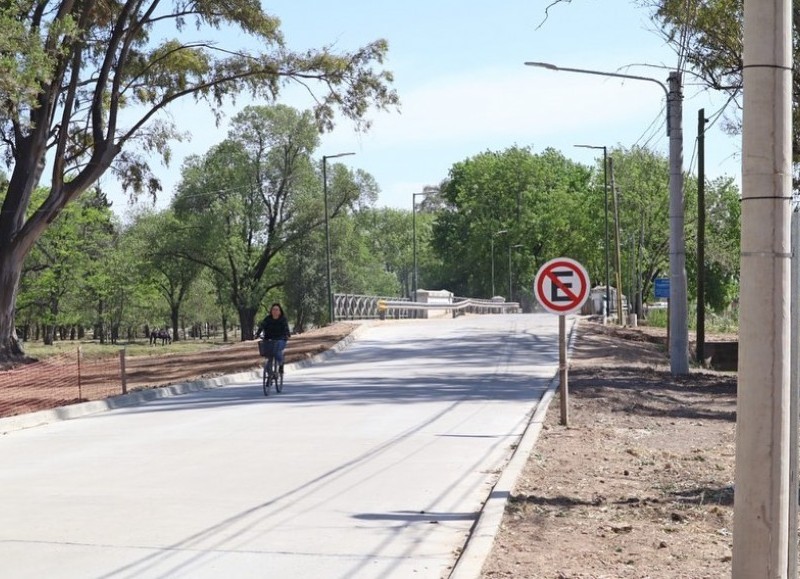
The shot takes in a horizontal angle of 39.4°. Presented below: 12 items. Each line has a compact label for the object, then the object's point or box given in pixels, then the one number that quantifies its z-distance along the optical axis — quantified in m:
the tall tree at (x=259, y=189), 70.75
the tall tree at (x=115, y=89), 30.58
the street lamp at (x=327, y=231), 50.44
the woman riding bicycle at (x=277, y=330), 21.83
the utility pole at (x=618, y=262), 58.28
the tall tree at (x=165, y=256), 72.81
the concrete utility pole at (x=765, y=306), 5.36
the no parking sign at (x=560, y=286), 14.90
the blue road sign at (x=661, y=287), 38.41
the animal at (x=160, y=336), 93.88
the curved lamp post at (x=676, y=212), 23.59
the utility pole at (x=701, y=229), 34.38
